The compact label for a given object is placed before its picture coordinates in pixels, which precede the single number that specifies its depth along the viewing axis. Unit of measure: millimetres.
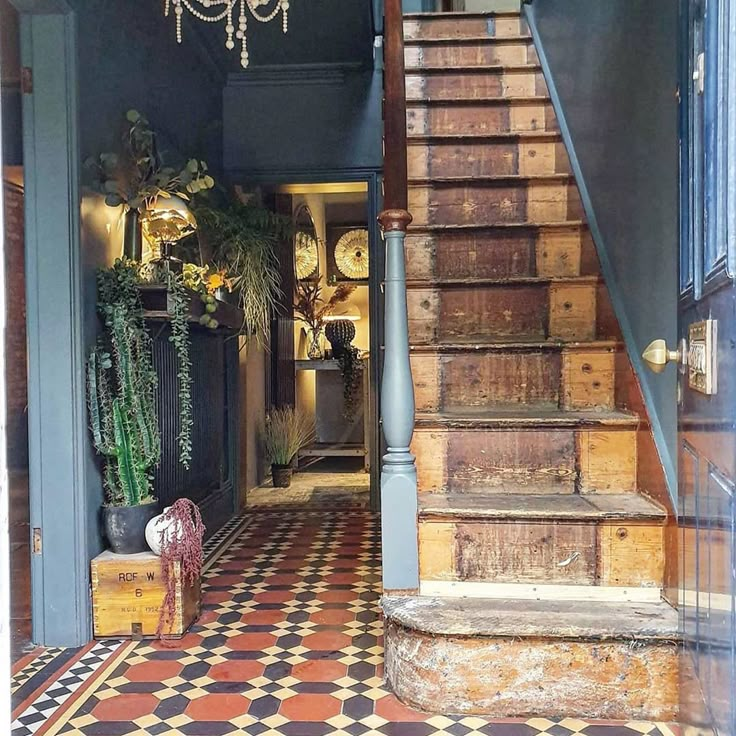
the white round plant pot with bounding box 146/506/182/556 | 2541
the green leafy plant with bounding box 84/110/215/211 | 2824
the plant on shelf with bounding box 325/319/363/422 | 7262
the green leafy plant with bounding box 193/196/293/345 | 4023
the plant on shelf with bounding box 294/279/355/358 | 7586
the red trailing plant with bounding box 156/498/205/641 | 2520
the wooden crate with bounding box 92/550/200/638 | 2555
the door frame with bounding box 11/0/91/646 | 2490
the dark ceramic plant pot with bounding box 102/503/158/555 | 2615
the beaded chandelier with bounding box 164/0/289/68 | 2230
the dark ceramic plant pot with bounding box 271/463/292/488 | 5898
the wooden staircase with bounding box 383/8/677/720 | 1826
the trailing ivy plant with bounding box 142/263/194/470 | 2777
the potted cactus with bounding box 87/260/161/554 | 2586
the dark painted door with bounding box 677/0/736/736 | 979
